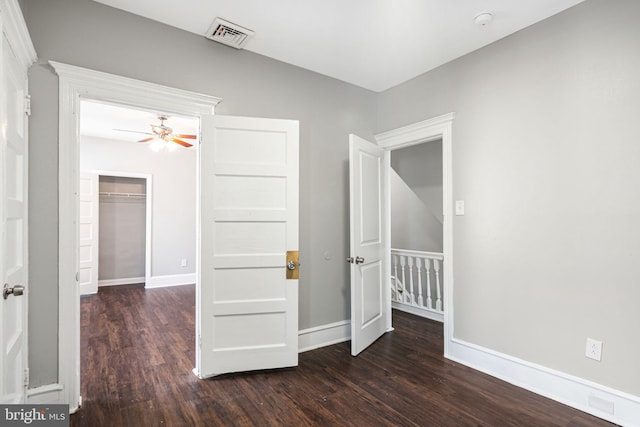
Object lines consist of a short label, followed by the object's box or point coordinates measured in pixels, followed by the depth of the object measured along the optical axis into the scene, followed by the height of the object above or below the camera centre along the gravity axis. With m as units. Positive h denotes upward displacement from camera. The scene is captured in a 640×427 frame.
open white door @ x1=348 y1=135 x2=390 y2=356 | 3.02 -0.29
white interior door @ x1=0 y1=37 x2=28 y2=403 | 1.50 -0.05
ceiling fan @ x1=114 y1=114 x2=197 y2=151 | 4.48 +1.17
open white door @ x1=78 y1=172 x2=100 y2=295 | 5.52 -0.24
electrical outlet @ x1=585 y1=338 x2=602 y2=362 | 2.12 -0.88
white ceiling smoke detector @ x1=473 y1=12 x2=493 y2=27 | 2.32 +1.41
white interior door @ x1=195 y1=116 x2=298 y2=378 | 2.57 -0.23
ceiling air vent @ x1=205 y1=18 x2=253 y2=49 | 2.47 +1.44
